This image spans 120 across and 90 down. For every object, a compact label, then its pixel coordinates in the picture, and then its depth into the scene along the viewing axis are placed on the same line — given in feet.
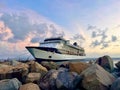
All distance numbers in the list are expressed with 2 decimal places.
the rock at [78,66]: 20.93
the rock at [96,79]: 15.43
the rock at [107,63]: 25.41
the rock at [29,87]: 15.67
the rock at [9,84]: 16.37
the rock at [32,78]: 19.56
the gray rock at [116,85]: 14.52
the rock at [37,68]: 23.60
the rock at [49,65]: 29.46
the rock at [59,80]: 16.83
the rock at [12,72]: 22.62
